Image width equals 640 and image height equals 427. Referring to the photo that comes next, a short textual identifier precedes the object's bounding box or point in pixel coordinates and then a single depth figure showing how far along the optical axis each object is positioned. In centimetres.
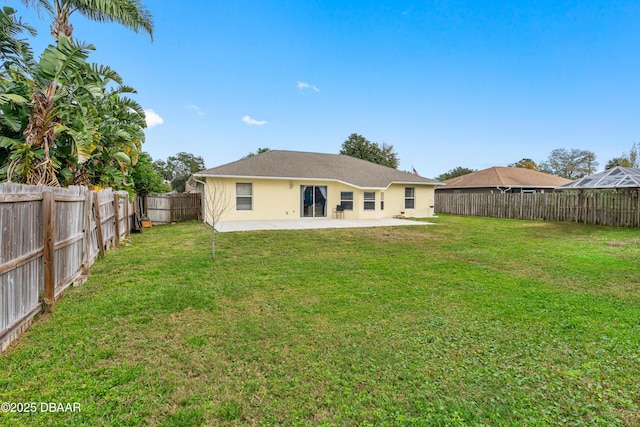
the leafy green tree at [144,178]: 1557
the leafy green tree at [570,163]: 4366
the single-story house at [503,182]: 2428
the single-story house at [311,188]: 1490
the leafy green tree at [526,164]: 4366
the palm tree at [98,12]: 846
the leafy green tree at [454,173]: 5081
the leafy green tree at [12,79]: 627
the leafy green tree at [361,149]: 3534
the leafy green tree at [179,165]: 4856
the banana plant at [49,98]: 628
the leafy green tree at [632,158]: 2670
